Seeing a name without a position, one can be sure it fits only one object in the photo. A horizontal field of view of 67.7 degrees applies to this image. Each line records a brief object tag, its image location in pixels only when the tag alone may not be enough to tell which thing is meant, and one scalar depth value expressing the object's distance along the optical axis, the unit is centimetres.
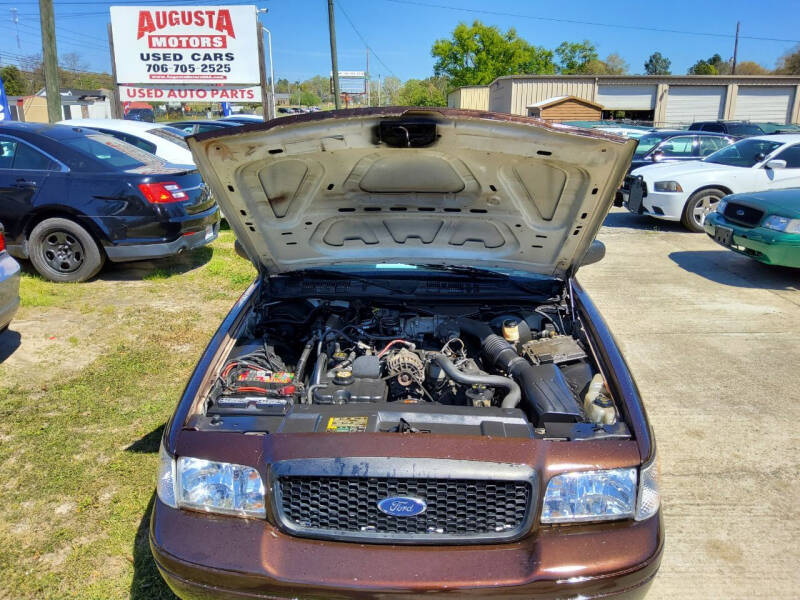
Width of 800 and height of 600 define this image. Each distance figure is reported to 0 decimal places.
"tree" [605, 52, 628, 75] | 7281
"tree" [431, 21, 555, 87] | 5697
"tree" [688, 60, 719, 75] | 6406
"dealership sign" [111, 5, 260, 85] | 1359
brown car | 186
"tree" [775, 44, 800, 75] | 5288
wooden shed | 3041
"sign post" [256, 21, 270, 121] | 1378
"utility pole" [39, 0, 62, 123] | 1204
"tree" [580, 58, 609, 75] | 6136
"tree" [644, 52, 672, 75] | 9294
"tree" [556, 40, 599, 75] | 6066
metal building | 3222
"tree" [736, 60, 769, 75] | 6597
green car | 666
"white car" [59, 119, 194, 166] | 852
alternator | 274
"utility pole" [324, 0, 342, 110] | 2281
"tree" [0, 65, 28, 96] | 4719
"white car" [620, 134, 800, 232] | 956
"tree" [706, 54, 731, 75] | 7096
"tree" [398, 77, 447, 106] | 5882
